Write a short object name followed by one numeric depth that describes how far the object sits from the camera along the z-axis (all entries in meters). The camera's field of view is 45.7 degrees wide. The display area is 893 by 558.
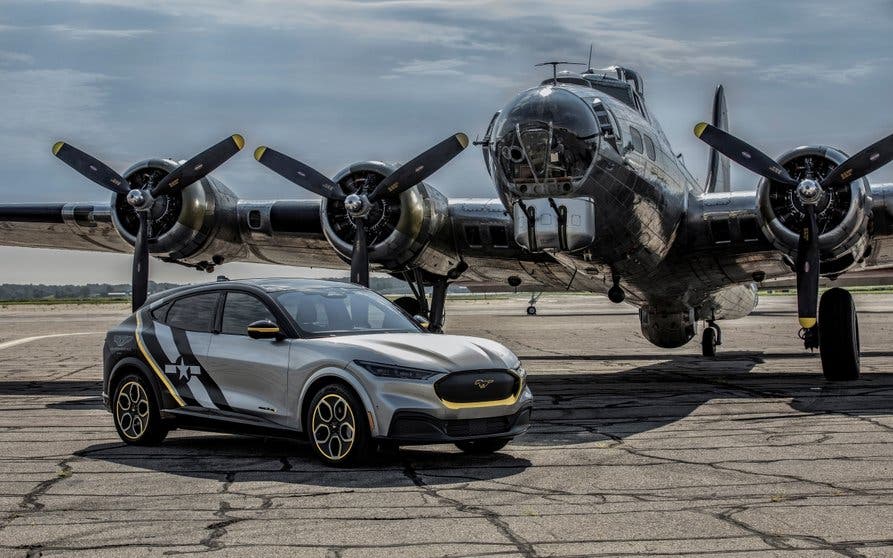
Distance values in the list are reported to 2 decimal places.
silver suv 8.34
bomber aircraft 13.84
